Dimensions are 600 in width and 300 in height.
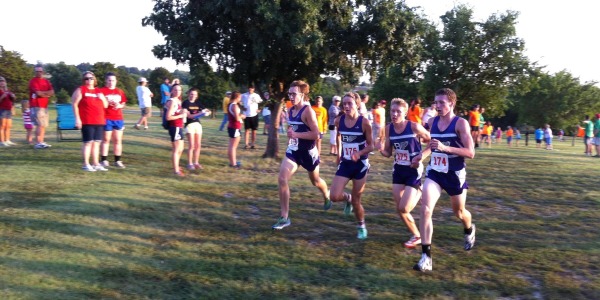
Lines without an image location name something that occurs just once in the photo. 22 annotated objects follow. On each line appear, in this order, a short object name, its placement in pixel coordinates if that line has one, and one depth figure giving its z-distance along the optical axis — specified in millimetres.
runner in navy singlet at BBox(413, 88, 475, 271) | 5488
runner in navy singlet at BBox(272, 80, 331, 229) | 6930
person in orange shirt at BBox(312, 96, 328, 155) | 14657
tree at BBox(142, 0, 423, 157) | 12086
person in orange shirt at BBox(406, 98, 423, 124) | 16250
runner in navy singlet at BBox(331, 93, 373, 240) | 6664
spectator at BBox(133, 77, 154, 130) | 16795
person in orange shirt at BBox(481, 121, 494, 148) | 29884
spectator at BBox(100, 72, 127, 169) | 10281
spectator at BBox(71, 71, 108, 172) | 9445
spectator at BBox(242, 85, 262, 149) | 15555
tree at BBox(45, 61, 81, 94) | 72188
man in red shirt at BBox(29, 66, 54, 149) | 12023
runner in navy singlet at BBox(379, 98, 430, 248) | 6129
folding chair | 13834
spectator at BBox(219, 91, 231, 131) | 16769
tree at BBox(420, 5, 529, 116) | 32094
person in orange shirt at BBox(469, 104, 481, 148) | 20322
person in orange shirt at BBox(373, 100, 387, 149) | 16375
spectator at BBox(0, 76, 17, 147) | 12266
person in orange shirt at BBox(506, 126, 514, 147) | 35522
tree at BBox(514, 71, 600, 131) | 64438
